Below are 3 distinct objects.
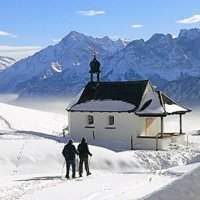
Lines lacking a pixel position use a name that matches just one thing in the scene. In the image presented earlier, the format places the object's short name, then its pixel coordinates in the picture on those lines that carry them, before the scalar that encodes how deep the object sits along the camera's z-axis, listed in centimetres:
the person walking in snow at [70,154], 2381
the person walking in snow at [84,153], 2473
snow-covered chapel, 4088
